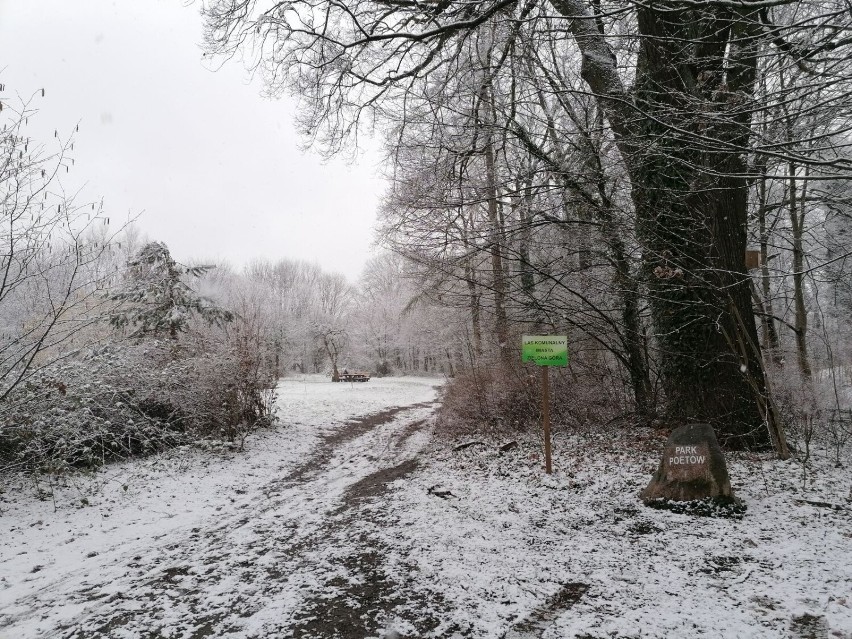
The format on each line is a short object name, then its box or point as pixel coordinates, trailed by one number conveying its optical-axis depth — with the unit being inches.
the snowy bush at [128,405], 248.5
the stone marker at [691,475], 180.4
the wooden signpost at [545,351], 255.3
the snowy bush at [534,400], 352.2
